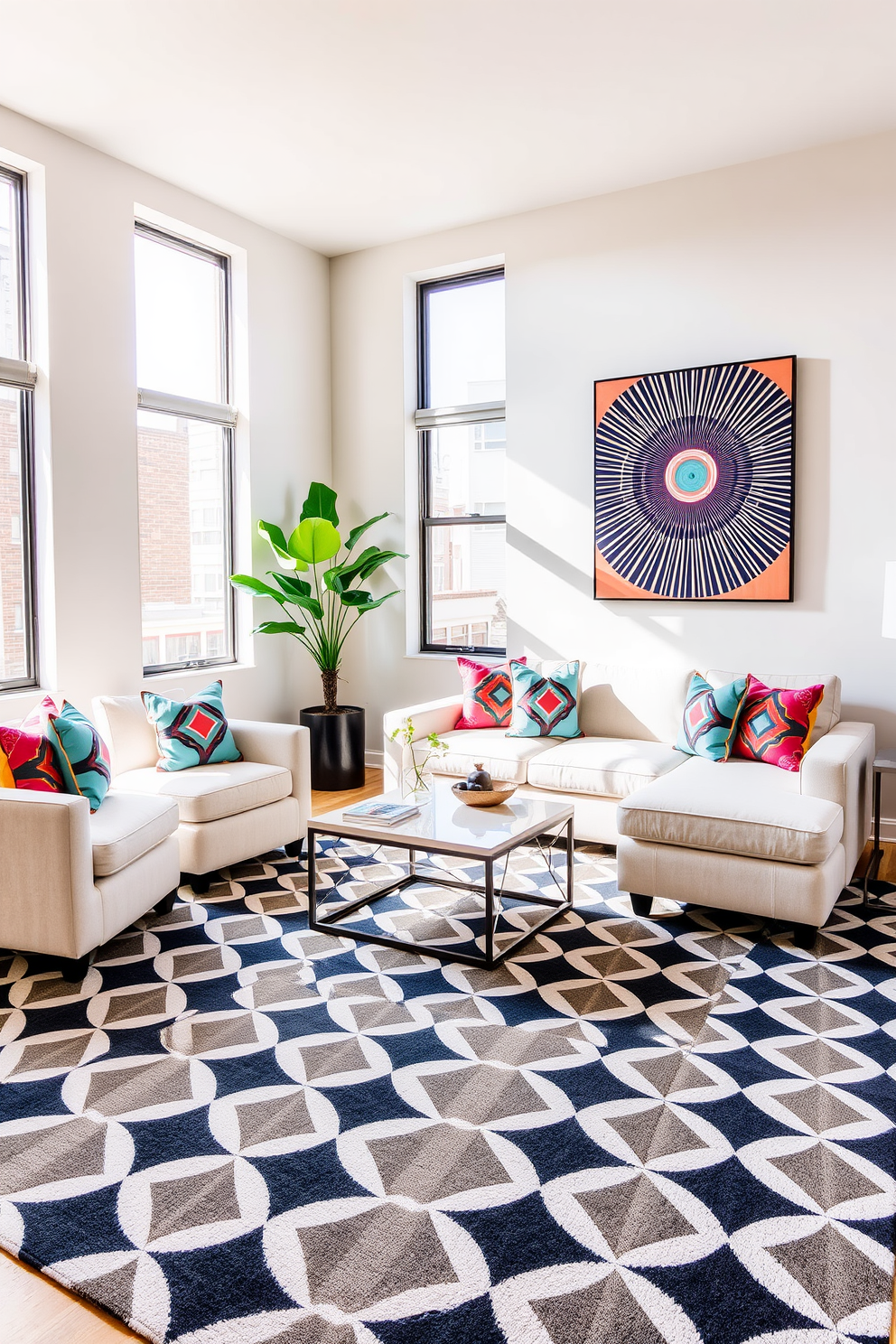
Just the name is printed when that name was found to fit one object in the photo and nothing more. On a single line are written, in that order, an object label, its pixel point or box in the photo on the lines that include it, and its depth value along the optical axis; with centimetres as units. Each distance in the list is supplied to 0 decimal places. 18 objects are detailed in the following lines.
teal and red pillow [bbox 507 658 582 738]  452
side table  346
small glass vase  365
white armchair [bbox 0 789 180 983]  281
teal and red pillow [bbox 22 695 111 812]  322
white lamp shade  350
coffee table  295
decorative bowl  340
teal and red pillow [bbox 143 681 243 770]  399
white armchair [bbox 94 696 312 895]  364
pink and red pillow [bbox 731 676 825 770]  388
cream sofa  309
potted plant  519
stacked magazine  323
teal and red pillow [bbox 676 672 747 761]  405
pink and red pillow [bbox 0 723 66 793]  310
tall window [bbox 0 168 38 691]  412
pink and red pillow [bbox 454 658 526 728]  475
